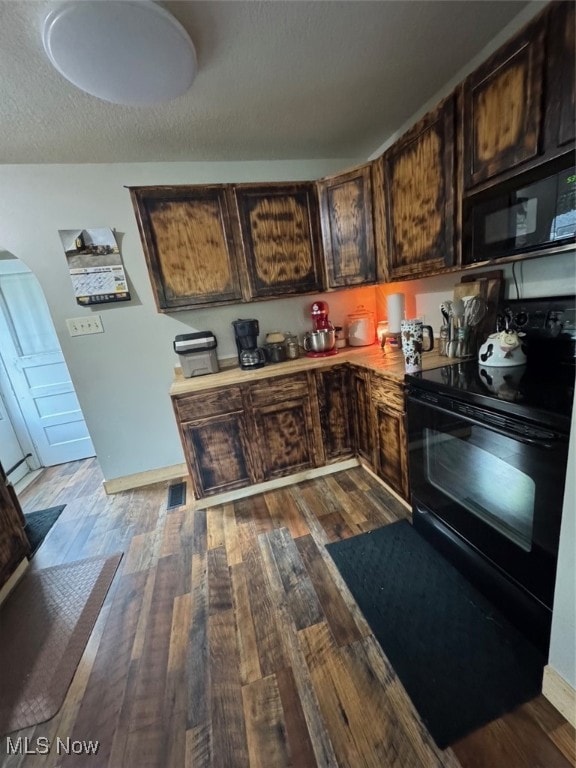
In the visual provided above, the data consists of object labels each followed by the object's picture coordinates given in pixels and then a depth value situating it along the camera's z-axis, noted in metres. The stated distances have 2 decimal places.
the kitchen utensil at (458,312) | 1.60
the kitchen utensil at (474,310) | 1.53
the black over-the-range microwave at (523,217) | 1.07
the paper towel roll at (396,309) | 2.20
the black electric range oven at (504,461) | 0.93
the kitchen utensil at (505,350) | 1.31
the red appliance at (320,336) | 2.31
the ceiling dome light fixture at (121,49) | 0.97
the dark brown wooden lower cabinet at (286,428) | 1.95
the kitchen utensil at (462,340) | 1.58
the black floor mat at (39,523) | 2.04
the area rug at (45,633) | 1.14
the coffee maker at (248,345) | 2.21
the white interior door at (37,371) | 2.96
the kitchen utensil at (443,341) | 1.68
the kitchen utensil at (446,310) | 1.61
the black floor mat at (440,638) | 0.96
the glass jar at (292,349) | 2.35
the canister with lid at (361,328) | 2.46
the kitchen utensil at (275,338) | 2.37
